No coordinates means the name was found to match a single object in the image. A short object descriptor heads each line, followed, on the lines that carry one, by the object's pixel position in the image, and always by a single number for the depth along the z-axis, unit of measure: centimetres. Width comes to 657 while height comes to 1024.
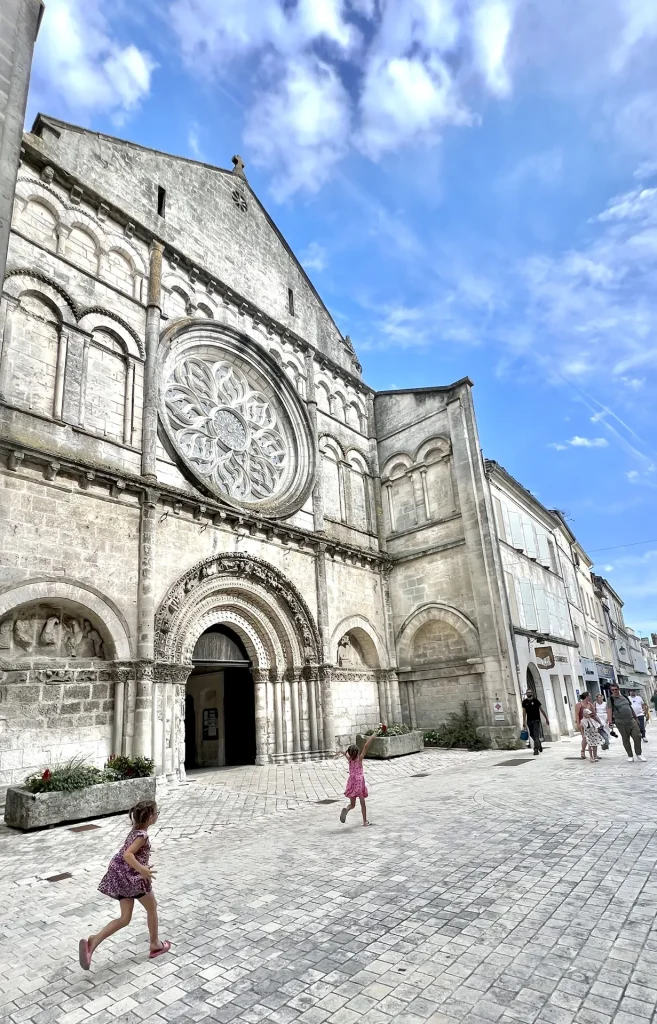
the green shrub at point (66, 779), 752
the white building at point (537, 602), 1753
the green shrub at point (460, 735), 1508
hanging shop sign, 1709
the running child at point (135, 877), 342
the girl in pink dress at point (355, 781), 681
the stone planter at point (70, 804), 721
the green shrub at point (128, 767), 842
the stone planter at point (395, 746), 1323
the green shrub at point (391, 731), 1361
